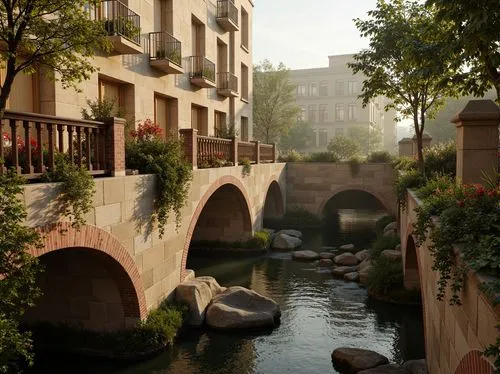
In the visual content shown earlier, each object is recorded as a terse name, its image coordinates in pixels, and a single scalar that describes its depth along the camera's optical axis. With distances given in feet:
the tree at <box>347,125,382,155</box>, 201.77
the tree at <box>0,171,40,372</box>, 17.14
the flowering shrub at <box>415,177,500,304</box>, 14.49
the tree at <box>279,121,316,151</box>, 192.54
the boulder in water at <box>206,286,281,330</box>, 42.06
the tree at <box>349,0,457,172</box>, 56.70
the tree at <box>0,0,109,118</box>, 20.77
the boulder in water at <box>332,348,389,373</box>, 34.47
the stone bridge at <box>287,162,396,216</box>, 96.17
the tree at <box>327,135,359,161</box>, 143.33
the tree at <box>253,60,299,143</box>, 149.18
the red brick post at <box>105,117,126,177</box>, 31.73
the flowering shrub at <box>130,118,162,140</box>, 43.32
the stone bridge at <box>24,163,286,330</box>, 26.45
